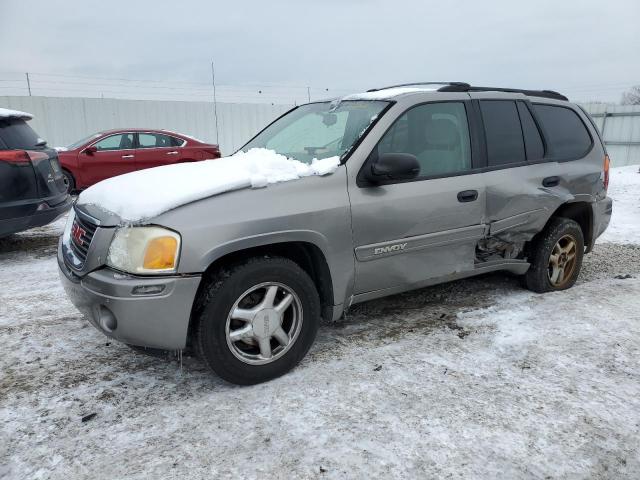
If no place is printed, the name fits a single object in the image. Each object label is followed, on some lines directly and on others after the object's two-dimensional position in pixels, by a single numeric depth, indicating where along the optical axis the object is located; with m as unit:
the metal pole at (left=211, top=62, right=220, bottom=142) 17.80
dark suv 5.28
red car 10.31
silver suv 2.59
